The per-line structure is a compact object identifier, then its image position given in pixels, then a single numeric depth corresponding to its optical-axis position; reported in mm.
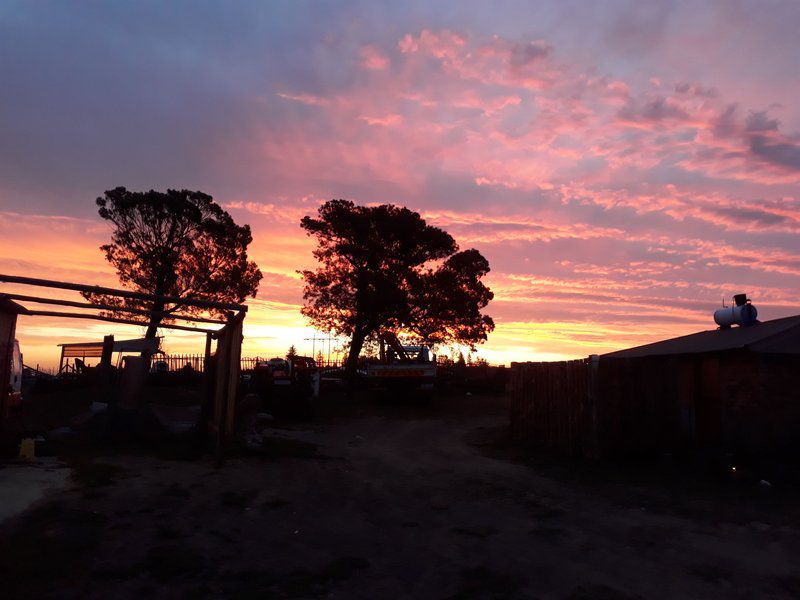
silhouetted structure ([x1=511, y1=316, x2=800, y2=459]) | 13188
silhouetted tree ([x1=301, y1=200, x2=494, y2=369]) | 36000
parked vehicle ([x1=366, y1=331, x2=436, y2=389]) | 29406
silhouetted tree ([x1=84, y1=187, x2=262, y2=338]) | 34781
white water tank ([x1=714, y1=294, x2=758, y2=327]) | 17828
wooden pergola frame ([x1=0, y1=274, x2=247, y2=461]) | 10820
